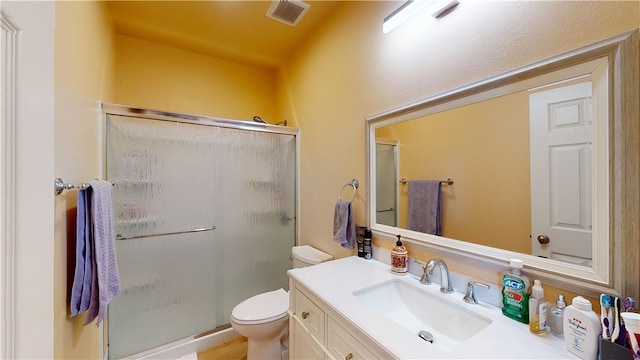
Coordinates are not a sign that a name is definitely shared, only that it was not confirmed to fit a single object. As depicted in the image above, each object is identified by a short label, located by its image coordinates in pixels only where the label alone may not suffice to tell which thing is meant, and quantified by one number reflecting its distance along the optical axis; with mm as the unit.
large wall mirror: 667
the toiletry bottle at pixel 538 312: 750
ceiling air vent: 1676
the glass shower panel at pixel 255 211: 2027
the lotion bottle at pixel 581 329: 629
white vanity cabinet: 799
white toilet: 1498
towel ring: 1587
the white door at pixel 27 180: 434
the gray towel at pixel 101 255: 1033
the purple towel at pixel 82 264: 993
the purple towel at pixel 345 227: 1538
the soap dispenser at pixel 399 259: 1204
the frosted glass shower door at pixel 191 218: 1672
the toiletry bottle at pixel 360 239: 1486
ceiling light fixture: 1067
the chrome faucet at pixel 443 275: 1023
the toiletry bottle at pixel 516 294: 803
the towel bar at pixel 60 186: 831
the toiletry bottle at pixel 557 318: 741
